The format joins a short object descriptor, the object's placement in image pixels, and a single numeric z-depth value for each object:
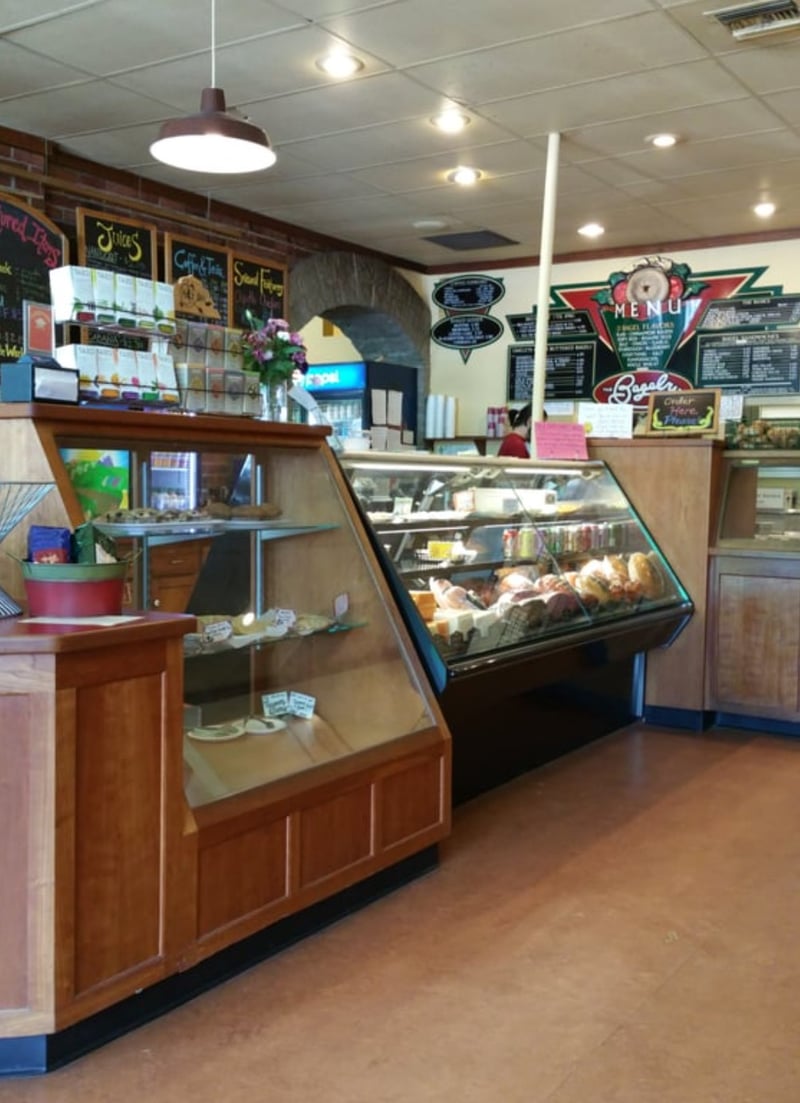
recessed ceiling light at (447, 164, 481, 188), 6.57
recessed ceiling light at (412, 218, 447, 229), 7.79
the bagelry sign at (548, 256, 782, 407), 8.23
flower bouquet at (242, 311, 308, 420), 3.65
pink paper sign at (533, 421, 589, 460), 5.62
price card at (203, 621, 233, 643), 3.29
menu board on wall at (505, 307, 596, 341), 8.74
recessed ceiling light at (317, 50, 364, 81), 4.78
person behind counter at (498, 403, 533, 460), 6.84
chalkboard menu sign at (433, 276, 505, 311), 9.14
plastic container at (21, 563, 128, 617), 2.56
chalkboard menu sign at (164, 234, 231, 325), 6.75
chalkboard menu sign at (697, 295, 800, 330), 7.83
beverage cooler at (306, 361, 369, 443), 8.44
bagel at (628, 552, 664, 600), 5.61
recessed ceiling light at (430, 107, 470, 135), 5.54
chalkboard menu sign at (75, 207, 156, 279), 6.20
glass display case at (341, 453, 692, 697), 4.05
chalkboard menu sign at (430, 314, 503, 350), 9.15
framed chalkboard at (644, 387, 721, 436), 5.90
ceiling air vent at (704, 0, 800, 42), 4.23
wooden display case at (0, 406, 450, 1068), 2.38
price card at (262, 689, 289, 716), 3.65
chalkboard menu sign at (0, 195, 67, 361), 5.76
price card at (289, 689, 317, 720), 3.65
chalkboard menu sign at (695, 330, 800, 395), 7.87
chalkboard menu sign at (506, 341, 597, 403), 8.78
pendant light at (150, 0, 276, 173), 3.85
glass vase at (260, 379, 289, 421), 3.74
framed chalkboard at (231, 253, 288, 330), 7.23
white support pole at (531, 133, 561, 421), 5.91
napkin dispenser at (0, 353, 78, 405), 2.75
